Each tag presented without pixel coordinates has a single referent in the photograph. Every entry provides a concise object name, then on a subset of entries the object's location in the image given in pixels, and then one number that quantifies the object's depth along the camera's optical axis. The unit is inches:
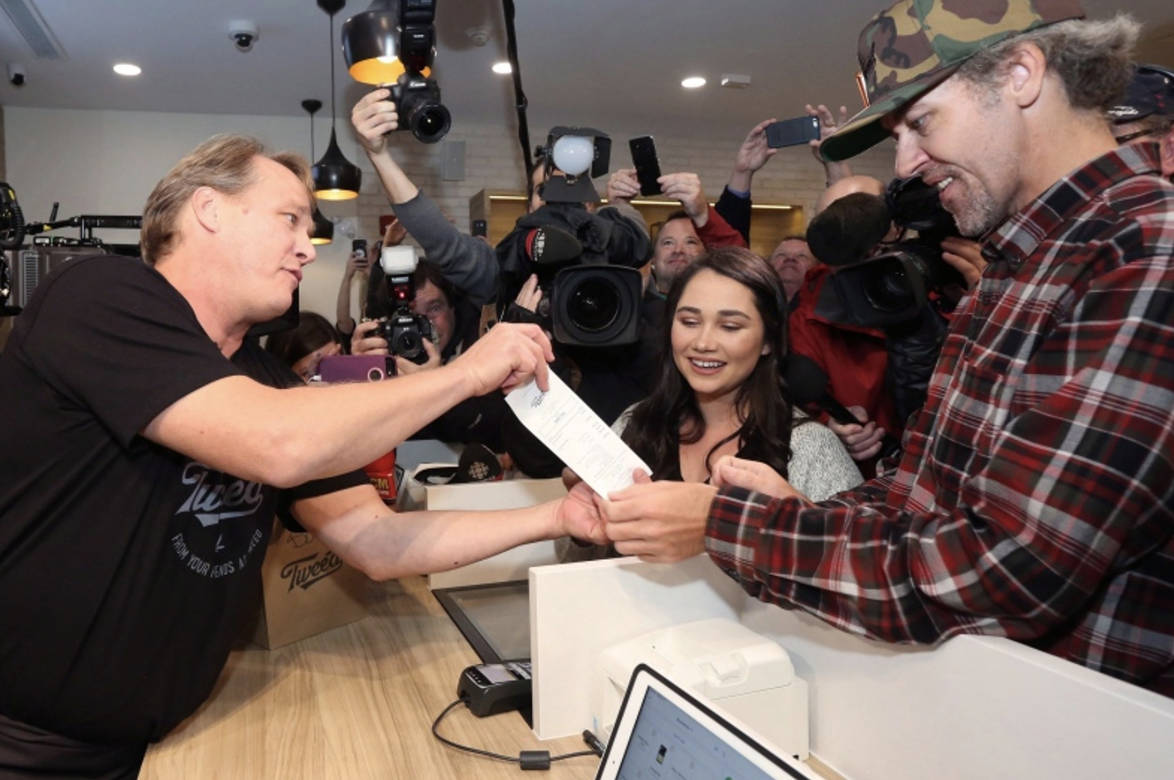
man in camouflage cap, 30.7
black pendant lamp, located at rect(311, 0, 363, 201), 182.4
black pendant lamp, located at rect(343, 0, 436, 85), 89.2
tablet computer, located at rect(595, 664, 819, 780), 27.5
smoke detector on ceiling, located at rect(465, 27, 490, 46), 169.0
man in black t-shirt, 41.1
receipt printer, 41.6
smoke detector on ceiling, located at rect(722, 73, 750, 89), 199.2
